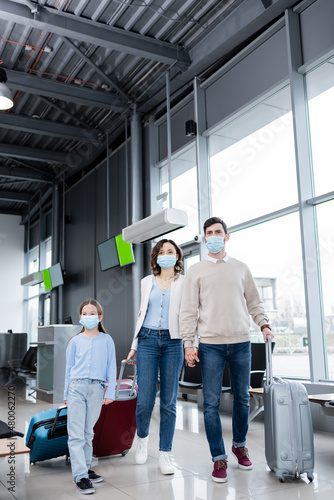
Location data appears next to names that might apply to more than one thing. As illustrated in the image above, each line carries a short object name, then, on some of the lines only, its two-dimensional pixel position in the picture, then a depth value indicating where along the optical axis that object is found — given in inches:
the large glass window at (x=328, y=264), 193.6
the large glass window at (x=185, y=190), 291.6
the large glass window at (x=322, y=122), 200.4
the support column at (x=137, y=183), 319.6
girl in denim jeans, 103.2
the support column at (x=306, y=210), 193.2
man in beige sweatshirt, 109.3
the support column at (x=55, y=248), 459.5
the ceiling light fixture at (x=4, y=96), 231.3
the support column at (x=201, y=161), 271.1
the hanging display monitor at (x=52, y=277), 442.3
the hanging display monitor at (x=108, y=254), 341.6
